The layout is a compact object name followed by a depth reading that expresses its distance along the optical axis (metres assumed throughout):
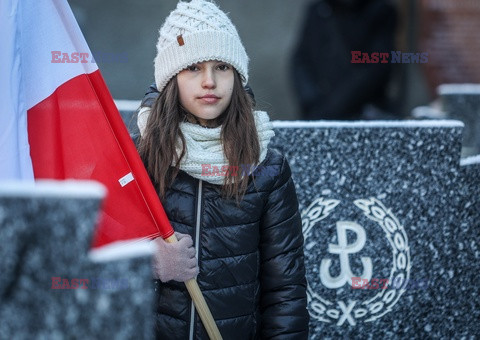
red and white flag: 5.49
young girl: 5.66
